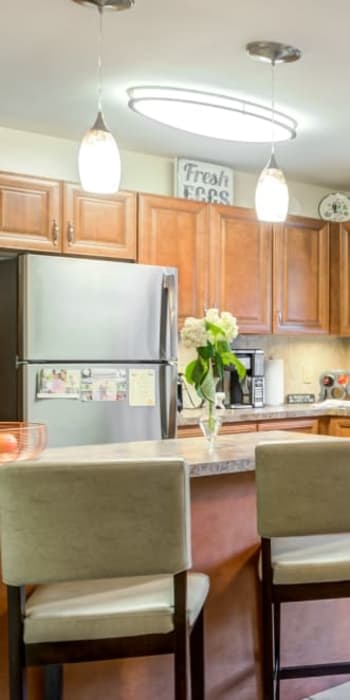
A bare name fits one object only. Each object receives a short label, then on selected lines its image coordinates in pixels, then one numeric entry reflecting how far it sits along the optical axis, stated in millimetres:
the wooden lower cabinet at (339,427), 3939
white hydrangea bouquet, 2127
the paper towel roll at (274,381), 4359
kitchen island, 1835
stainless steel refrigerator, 2842
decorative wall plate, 4539
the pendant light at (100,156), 2145
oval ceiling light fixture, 3016
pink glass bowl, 1757
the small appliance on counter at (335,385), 4500
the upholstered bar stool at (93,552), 1354
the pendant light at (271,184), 2418
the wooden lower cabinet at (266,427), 3463
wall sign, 3986
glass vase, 2213
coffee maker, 4090
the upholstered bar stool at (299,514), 1670
